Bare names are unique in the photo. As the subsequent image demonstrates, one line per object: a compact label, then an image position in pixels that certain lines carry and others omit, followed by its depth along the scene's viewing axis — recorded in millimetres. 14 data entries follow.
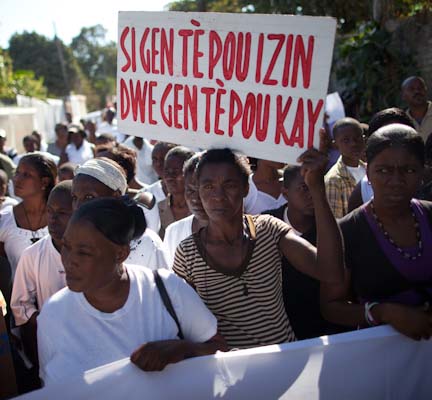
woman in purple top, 2268
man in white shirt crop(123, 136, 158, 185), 7160
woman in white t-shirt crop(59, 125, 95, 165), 8344
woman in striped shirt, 2322
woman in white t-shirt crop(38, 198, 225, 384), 2055
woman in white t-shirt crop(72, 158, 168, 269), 2941
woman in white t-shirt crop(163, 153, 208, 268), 3129
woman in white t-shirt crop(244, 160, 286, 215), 3982
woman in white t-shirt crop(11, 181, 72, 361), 2787
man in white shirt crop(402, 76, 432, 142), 5758
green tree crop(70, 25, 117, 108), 64562
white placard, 2203
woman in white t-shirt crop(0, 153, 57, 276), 3643
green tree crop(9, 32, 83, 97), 45500
